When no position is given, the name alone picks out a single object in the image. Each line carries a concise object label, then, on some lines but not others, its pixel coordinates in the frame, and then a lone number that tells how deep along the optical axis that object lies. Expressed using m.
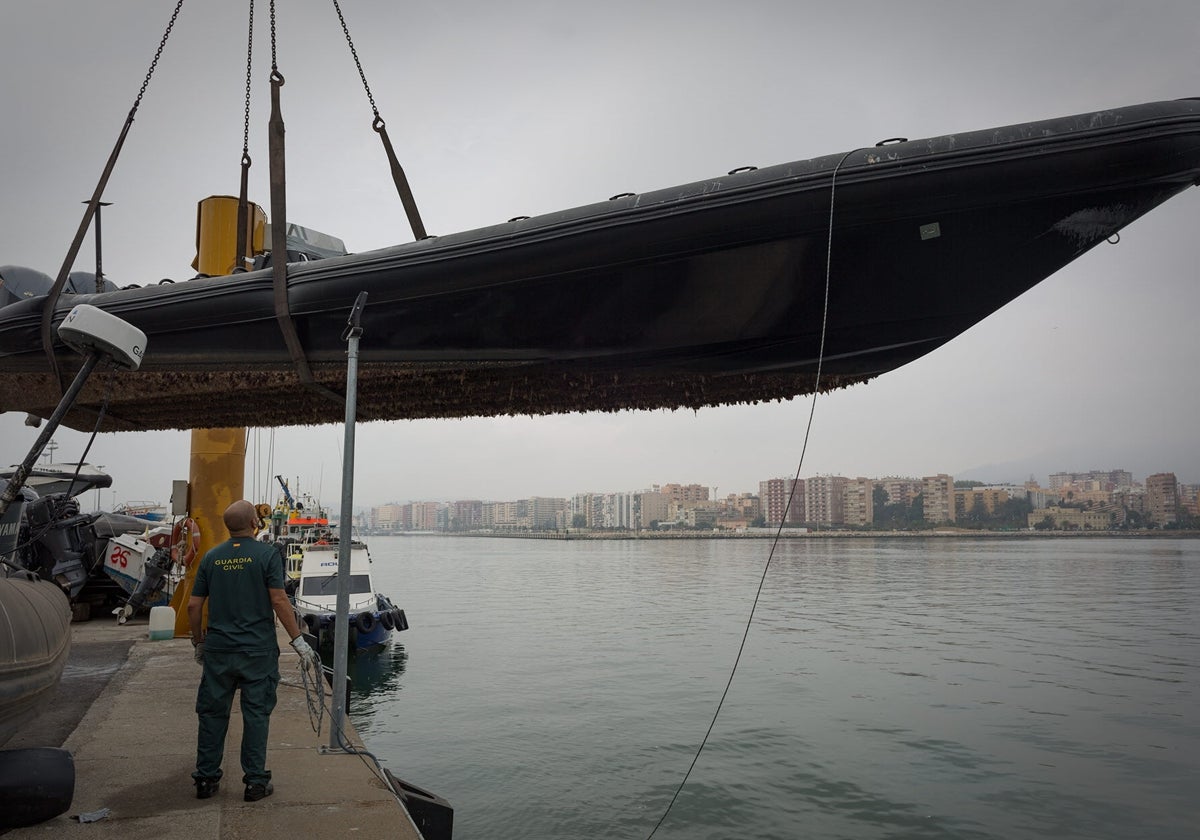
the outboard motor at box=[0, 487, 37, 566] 5.47
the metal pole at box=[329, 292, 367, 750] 3.64
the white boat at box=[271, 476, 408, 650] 17.75
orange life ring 7.79
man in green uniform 3.44
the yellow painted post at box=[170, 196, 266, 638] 8.04
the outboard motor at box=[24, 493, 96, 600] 10.59
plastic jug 8.69
